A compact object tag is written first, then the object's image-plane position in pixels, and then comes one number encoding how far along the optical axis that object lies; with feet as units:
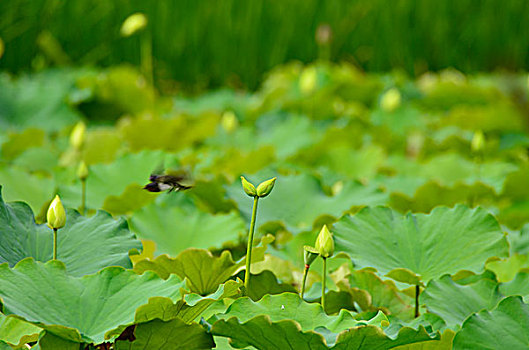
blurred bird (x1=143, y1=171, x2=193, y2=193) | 28.35
